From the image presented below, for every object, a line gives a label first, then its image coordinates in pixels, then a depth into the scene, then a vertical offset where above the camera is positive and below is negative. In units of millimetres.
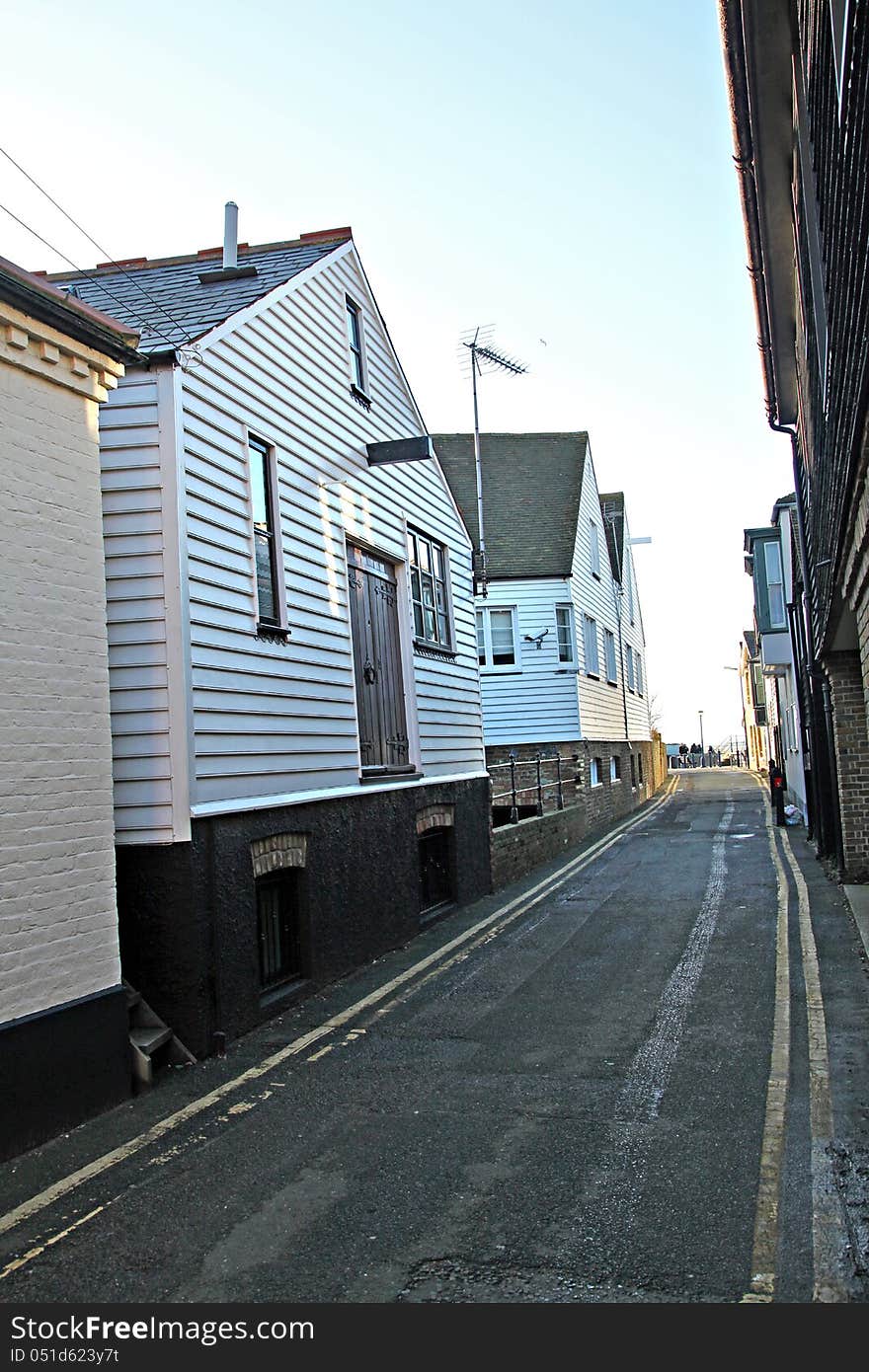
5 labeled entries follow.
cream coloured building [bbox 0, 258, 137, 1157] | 6504 +344
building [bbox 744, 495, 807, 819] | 24612 +3202
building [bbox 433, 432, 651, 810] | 26406 +3851
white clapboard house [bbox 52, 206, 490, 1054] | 8383 +1280
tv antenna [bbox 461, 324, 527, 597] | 20109 +7488
